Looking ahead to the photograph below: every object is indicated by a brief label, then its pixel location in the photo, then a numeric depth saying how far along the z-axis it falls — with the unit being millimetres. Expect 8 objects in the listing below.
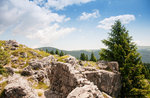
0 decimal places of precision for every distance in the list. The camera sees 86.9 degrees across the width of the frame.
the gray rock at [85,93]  8480
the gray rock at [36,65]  34347
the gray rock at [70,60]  25200
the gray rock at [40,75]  28297
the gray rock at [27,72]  30053
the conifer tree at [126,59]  17597
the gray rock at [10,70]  29920
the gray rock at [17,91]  8807
